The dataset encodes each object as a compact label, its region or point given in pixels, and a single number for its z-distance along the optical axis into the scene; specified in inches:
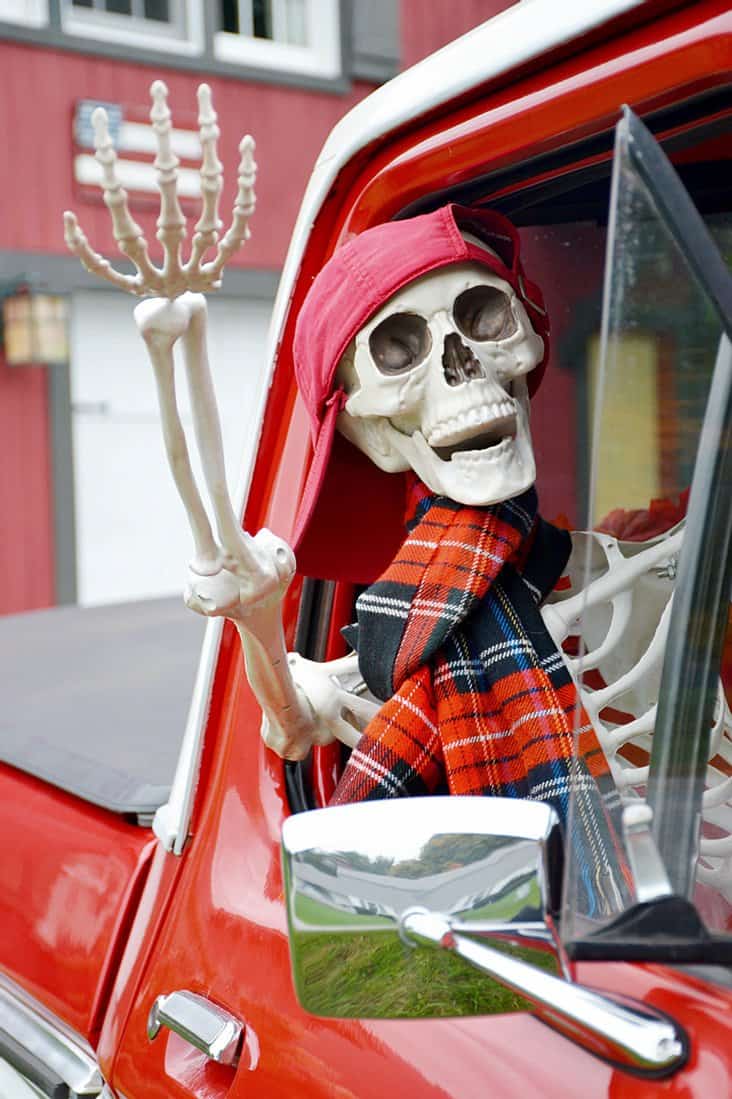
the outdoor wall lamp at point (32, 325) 272.7
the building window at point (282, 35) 306.2
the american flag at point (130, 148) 273.4
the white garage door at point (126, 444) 293.9
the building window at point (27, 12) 272.5
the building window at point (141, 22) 288.5
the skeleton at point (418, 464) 35.4
